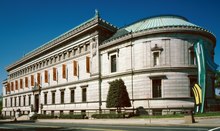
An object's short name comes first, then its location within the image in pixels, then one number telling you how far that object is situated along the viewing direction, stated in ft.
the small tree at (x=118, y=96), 98.78
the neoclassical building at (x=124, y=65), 100.07
